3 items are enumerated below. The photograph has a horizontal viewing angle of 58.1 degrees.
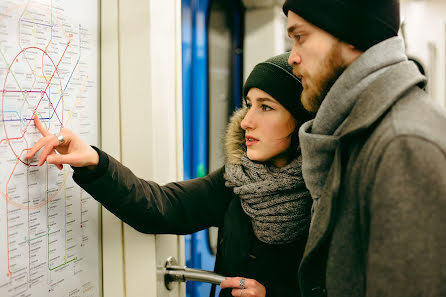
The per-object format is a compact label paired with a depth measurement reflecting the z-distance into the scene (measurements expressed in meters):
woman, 1.35
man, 0.76
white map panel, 0.91
